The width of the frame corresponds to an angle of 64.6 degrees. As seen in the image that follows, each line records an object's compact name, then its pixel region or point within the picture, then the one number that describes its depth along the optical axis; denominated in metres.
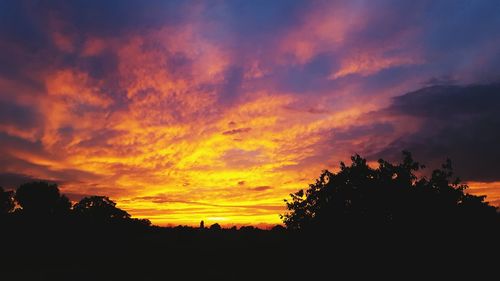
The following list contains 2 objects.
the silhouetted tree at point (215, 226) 58.58
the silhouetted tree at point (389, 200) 23.14
